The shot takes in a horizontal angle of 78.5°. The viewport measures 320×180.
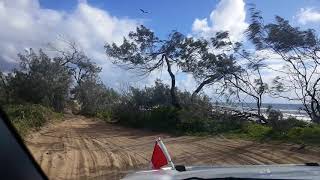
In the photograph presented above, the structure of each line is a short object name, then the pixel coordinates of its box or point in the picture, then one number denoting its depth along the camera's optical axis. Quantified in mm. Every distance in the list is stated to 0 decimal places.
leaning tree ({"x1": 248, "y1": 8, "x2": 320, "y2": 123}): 8169
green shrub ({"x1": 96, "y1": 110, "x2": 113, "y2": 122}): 12622
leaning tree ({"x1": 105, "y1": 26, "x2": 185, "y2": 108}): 10464
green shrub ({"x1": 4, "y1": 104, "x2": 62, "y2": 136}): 8649
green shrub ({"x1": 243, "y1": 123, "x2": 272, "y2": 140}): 7408
